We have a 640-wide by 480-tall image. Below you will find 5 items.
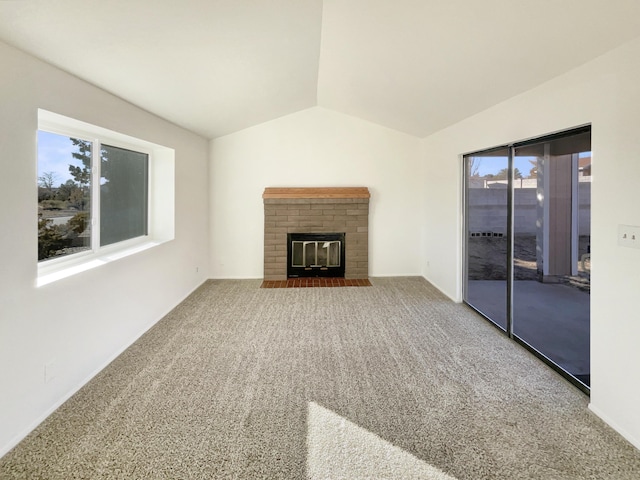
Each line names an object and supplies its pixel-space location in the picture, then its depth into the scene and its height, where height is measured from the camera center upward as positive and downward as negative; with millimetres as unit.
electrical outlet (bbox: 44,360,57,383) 2223 -844
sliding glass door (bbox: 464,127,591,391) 2988 -21
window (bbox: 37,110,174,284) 2654 +395
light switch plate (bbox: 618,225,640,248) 1932 +29
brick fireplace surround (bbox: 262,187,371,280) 5773 +309
